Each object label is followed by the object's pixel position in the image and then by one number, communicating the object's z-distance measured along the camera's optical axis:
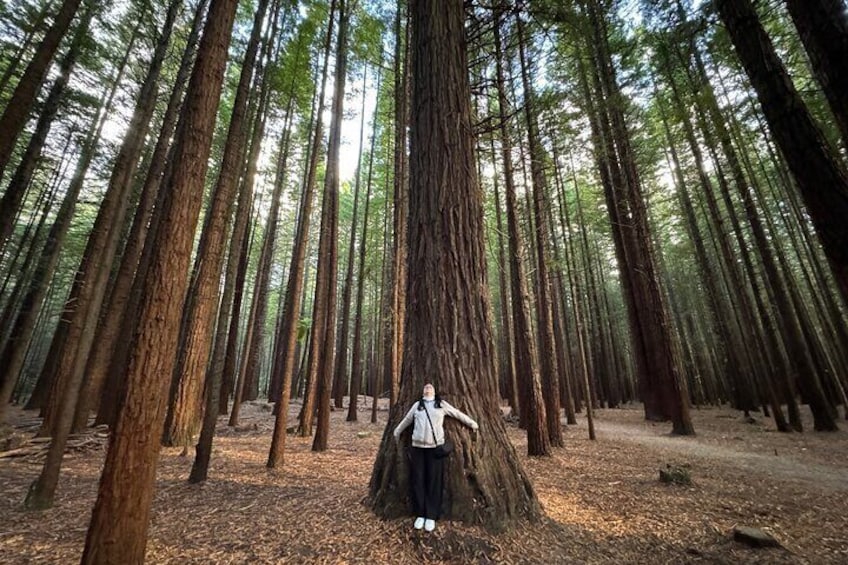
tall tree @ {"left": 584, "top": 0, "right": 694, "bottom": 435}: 9.75
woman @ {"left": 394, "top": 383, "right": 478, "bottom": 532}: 3.12
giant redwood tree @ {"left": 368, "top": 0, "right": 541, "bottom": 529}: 3.35
